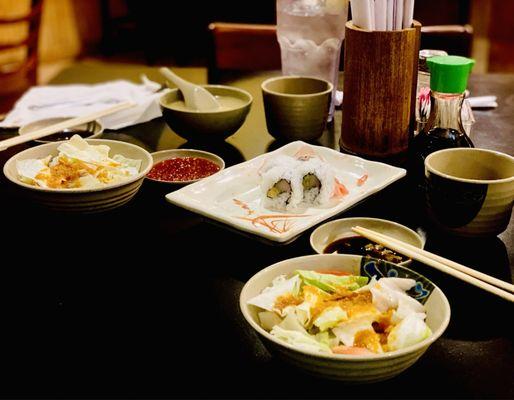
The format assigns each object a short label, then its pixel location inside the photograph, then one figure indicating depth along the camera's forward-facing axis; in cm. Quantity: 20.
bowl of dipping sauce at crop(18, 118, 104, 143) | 175
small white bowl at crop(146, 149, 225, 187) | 155
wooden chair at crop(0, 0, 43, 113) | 291
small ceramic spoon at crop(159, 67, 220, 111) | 180
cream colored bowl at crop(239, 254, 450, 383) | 78
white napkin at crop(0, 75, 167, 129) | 193
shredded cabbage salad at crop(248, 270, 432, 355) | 84
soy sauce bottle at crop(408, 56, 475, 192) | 127
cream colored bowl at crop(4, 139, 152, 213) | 124
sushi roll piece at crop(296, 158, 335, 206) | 130
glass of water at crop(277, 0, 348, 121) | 175
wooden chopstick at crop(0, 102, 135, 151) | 157
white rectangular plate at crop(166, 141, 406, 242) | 120
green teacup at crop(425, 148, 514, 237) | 113
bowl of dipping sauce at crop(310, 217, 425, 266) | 112
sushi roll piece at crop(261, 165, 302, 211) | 128
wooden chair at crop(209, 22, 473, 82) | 258
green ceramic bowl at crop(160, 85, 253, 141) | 167
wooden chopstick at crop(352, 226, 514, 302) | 95
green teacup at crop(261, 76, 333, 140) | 166
